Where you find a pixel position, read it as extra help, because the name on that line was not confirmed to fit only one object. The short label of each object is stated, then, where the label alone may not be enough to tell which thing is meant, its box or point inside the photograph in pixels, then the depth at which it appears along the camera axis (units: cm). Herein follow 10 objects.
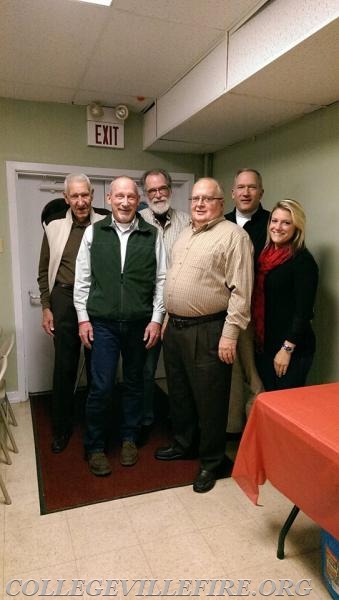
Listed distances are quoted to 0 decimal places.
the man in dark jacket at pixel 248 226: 228
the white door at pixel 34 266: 315
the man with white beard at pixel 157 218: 242
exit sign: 308
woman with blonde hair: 196
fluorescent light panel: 175
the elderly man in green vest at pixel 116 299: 210
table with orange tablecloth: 119
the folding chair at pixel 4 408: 206
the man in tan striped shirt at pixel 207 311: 194
